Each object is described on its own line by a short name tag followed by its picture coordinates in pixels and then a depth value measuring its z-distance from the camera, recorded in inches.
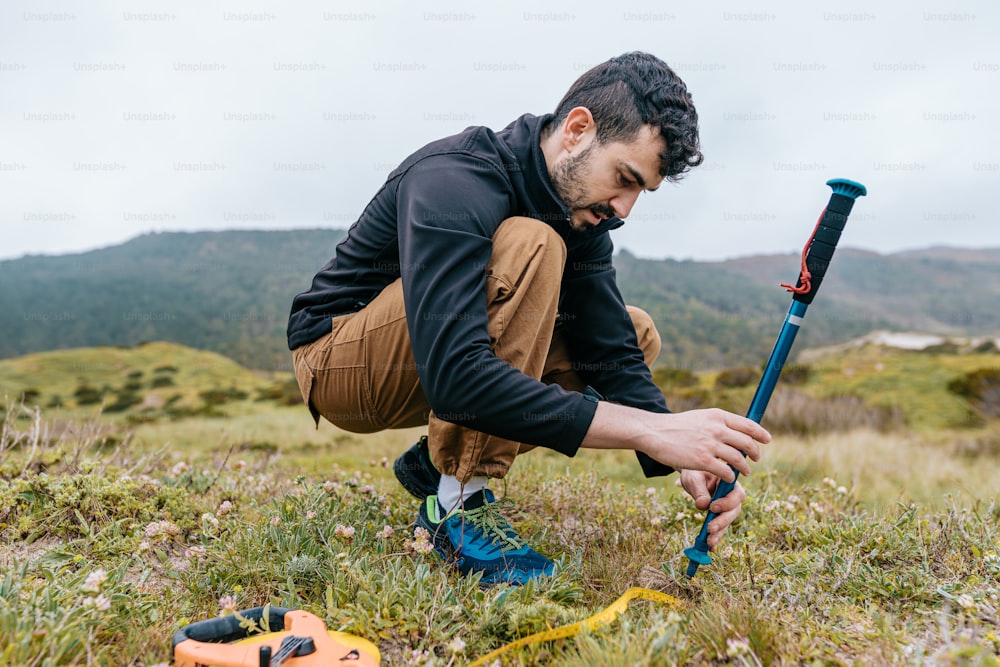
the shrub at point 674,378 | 702.2
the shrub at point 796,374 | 642.8
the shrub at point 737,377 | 640.4
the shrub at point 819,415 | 431.8
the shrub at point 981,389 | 484.4
